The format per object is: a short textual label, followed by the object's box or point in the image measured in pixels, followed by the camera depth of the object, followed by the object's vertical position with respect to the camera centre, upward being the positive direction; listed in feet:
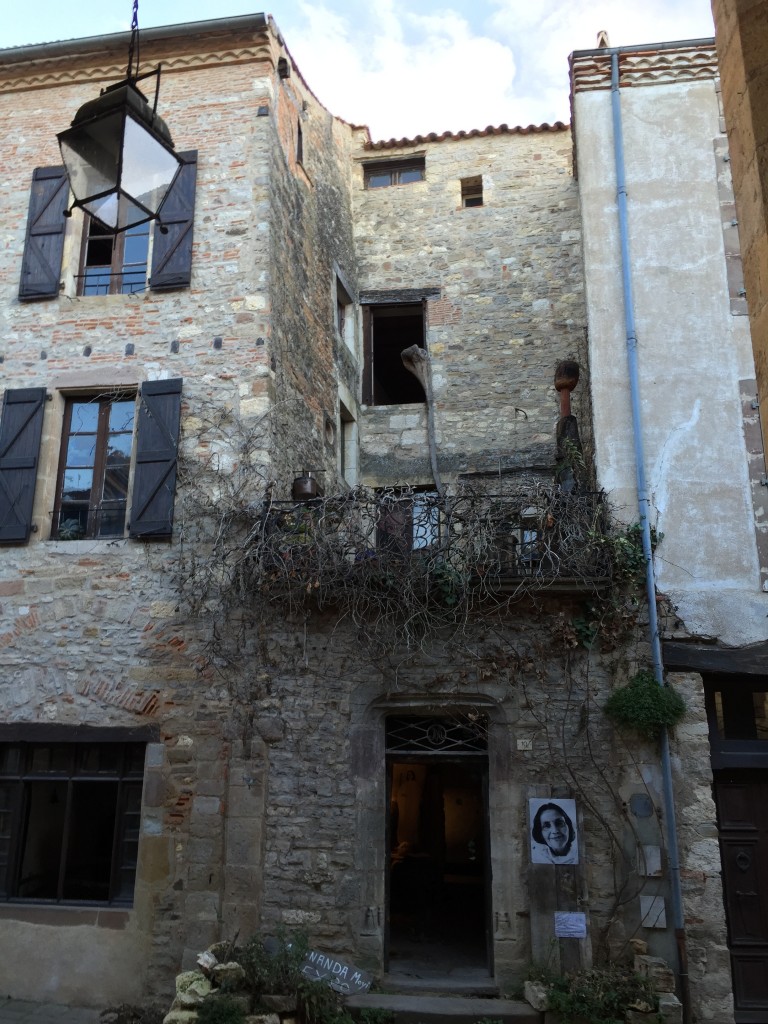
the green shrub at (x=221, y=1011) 20.29 -4.98
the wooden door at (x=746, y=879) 23.32 -2.19
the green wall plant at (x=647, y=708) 23.77 +2.40
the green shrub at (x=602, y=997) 21.16 -4.81
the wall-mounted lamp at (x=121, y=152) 16.55 +12.20
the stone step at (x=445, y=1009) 21.90 -5.30
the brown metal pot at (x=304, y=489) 27.71 +9.53
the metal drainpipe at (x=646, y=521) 22.57 +8.07
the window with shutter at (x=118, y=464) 27.50 +10.52
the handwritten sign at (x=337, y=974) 23.11 -4.67
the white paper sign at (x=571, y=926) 22.98 -3.35
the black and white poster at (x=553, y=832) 23.70 -0.95
